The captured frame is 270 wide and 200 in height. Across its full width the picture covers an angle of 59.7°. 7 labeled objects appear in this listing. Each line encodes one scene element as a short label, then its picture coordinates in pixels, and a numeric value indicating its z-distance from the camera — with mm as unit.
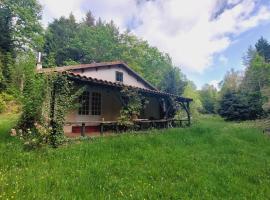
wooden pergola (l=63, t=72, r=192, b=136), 11220
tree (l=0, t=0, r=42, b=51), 31062
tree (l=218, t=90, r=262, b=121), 32031
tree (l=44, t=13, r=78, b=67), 41312
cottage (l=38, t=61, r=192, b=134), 13781
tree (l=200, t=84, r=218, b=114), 54219
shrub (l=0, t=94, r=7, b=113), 18984
